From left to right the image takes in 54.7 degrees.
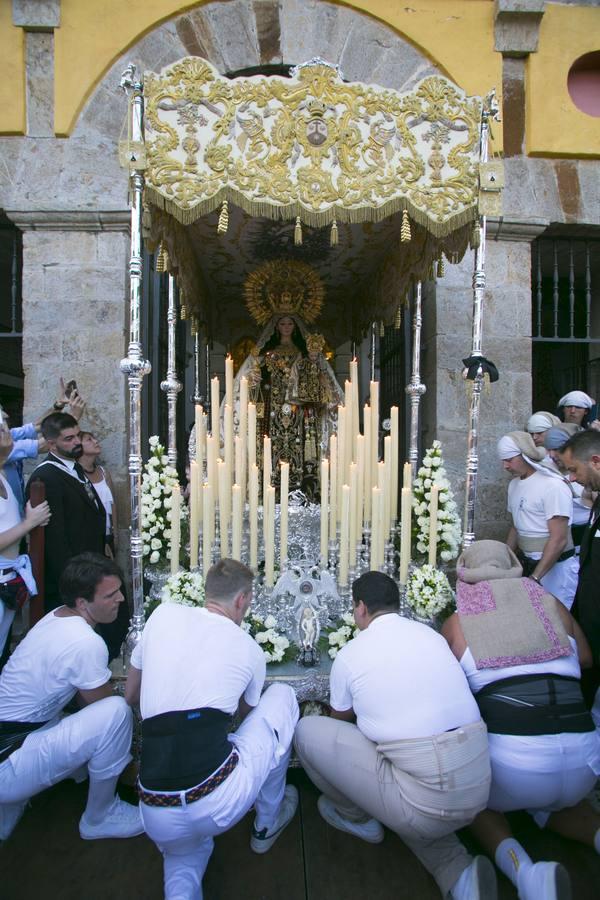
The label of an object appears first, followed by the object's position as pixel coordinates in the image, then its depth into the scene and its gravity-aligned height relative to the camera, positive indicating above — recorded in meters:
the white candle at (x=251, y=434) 3.21 +0.15
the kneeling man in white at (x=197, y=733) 1.86 -0.89
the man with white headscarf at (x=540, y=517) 3.28 -0.33
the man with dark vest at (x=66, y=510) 3.17 -0.29
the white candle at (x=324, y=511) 3.12 -0.27
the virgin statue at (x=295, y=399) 4.53 +0.48
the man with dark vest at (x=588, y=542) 2.47 -0.36
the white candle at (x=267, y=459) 3.07 +0.01
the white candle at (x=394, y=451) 3.17 +0.05
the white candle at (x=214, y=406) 3.14 +0.30
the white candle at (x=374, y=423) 3.23 +0.21
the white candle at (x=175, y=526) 2.96 -0.34
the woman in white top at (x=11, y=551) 2.75 -0.45
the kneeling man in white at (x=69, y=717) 2.18 -1.00
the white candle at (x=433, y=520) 3.14 -0.32
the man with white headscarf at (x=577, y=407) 4.20 +0.40
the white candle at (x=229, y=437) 3.15 +0.13
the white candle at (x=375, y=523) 3.00 -0.33
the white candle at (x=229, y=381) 3.22 +0.44
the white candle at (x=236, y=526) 2.99 -0.35
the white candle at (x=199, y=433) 3.12 +0.14
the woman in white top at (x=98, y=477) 3.74 -0.12
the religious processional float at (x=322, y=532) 2.96 -0.39
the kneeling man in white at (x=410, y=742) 1.91 -0.97
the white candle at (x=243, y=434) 3.20 +0.14
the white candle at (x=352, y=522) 3.05 -0.33
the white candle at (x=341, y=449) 3.21 +0.06
